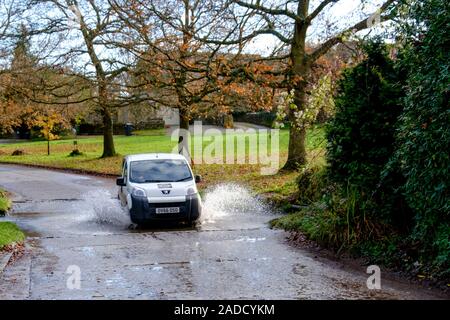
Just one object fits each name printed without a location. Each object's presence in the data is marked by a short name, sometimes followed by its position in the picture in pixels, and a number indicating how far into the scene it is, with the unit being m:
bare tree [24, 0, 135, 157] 28.03
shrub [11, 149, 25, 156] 47.52
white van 13.57
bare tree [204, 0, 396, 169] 21.06
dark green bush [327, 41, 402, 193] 10.10
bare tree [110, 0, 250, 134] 21.12
